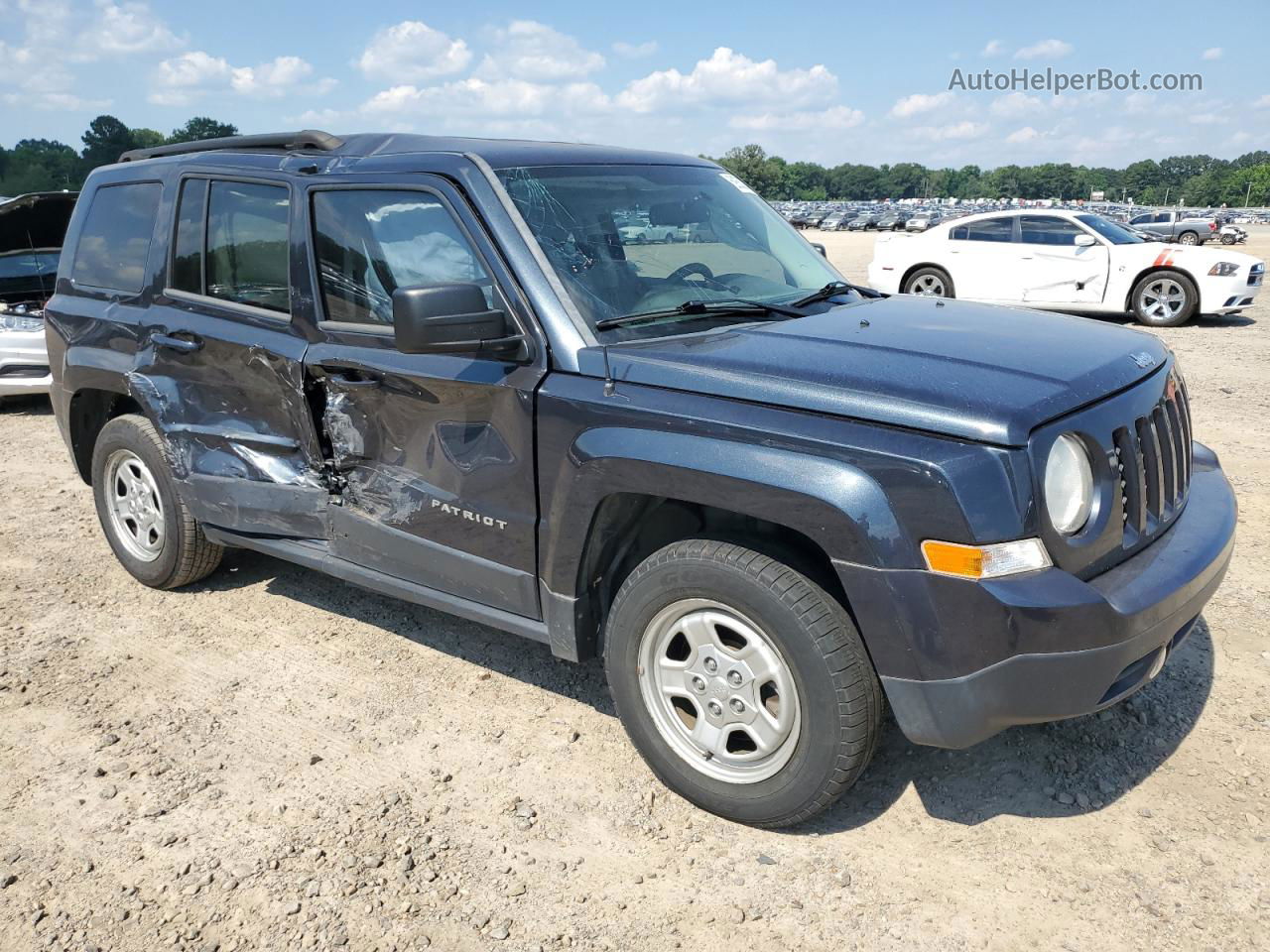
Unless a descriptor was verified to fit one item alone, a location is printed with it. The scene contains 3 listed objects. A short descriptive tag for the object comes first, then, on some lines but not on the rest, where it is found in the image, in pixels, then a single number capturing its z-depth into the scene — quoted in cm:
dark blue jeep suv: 255
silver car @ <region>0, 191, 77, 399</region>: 891
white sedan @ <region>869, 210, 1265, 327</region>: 1320
